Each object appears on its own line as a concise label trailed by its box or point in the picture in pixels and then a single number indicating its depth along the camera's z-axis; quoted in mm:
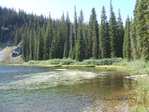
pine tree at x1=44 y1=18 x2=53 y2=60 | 71975
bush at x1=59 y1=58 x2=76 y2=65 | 54875
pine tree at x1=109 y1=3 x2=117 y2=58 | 54938
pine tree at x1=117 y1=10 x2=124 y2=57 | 56991
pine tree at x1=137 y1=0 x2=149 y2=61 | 29739
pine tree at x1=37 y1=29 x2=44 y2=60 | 73594
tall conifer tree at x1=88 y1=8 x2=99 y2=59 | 59112
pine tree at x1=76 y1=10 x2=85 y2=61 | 56406
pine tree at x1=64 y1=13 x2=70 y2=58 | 67425
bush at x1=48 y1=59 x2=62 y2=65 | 58328
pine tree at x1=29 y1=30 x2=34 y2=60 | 81594
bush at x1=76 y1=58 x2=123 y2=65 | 47478
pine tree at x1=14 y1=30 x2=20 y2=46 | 115375
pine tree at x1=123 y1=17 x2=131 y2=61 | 45581
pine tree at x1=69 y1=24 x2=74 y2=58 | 63650
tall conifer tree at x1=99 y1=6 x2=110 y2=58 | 55191
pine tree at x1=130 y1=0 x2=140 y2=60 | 39906
